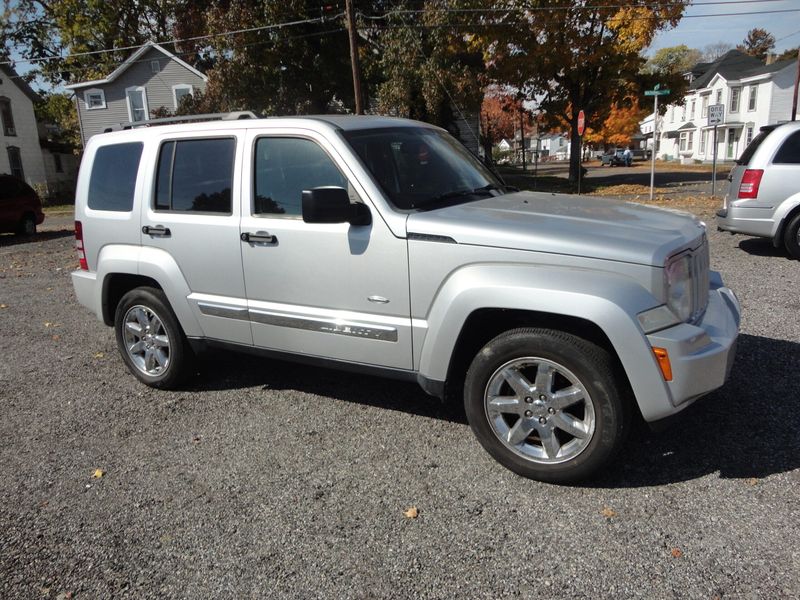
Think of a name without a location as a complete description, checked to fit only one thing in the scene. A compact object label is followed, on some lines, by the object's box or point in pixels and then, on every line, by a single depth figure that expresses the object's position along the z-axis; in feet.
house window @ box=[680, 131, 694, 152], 188.85
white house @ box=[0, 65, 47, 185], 117.91
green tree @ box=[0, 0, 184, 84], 127.44
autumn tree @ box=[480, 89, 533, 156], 211.82
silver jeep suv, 10.30
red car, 54.80
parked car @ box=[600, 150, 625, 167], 165.48
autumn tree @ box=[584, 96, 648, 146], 192.24
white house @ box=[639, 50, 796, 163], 150.82
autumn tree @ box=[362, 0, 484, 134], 79.97
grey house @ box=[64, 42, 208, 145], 111.14
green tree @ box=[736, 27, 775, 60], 279.49
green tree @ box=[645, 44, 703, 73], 318.24
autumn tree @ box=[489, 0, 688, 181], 78.54
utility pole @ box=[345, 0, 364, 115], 67.08
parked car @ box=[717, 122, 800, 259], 28.73
